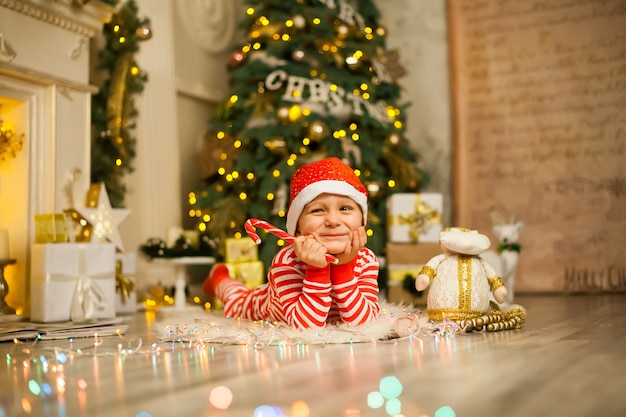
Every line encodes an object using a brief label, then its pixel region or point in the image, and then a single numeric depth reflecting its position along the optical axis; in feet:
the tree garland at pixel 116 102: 11.27
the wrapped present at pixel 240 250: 11.34
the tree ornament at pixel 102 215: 10.04
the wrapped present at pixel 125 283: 10.55
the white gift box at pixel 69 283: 8.68
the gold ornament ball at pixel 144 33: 11.50
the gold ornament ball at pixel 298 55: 12.29
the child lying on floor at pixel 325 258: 6.19
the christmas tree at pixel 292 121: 11.89
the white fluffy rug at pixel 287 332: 6.12
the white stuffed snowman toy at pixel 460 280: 7.02
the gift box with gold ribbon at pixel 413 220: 11.87
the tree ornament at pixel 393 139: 12.92
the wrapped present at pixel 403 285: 11.51
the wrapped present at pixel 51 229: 8.98
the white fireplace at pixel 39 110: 9.46
